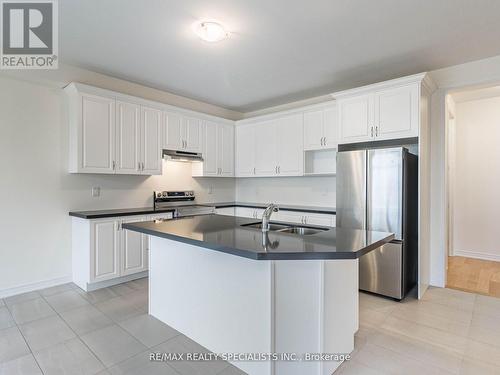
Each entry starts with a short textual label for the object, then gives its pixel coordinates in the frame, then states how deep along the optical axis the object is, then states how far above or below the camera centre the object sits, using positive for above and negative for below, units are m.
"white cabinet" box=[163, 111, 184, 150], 4.13 +0.88
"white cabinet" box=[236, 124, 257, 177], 4.99 +0.72
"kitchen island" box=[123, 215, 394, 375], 1.65 -0.69
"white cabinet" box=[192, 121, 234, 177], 4.72 +0.67
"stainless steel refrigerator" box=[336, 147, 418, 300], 3.02 -0.22
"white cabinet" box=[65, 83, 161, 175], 3.31 +0.73
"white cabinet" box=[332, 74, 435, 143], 3.06 +0.94
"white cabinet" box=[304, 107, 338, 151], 4.01 +0.89
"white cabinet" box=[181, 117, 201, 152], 4.40 +0.90
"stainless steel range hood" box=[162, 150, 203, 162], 4.12 +0.52
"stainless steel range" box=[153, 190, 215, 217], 4.23 -0.23
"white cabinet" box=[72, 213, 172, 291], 3.21 -0.77
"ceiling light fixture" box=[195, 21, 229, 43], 2.46 +1.44
